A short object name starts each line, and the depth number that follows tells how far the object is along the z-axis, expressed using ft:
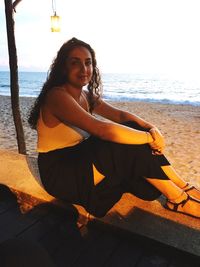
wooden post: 12.60
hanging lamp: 17.13
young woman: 6.59
